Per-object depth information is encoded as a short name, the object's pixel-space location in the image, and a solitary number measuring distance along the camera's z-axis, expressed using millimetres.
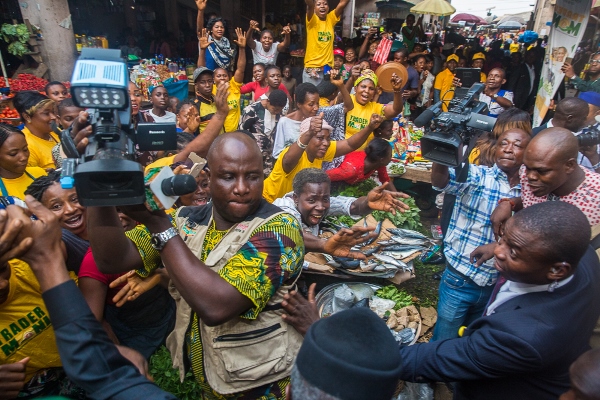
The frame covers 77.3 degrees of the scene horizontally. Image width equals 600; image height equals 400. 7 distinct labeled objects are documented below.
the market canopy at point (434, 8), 11758
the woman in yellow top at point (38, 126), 3938
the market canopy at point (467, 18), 21812
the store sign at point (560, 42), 5926
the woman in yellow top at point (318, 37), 7199
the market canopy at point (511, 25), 23325
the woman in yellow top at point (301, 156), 3668
